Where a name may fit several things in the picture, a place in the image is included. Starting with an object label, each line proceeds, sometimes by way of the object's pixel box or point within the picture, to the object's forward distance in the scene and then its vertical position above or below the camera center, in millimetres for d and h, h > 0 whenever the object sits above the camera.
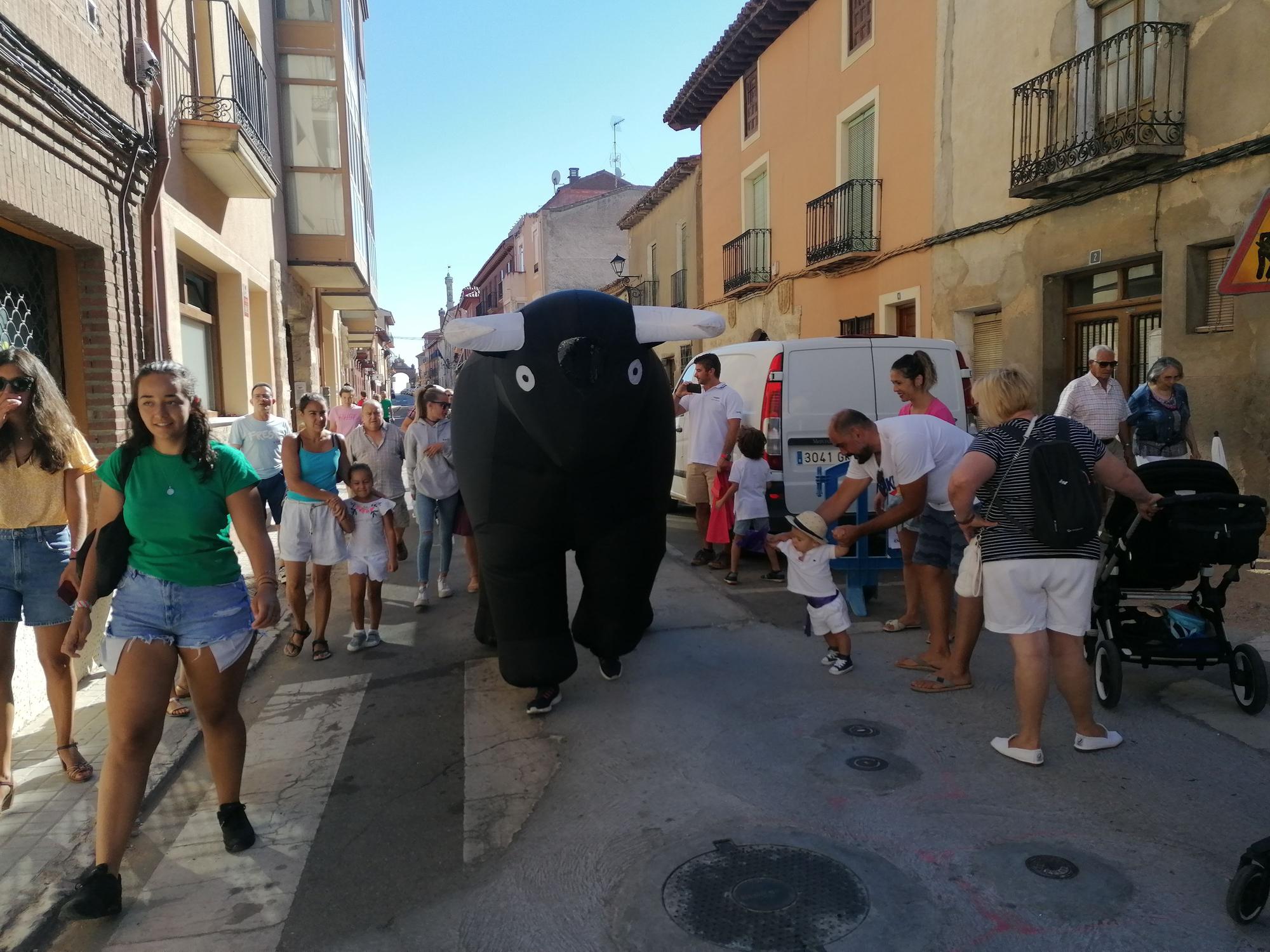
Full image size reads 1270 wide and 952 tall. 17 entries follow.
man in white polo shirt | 7266 -284
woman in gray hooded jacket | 6504 -484
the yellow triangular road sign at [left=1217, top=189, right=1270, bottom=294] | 3568 +488
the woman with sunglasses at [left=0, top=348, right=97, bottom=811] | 3539 -404
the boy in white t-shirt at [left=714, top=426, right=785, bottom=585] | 6859 -735
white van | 7246 -57
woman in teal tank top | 5375 -680
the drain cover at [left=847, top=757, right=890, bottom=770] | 3630 -1513
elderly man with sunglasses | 7602 -152
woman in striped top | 3512 -718
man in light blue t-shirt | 6668 -297
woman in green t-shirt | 2889 -612
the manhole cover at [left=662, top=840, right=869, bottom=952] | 2574 -1533
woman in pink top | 5285 -10
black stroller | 3867 -909
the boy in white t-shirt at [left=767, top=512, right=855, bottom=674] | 4535 -945
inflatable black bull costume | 3699 -289
